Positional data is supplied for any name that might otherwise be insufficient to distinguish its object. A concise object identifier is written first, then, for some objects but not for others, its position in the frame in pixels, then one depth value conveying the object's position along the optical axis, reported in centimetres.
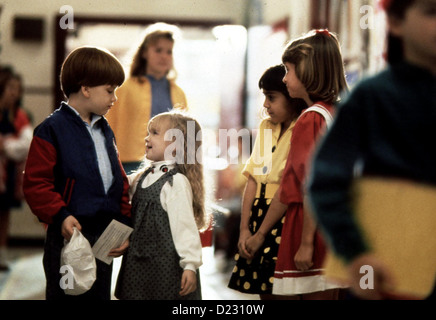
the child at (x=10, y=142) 754
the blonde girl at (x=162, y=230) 396
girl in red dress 377
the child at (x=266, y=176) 400
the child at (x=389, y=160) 274
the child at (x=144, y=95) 402
